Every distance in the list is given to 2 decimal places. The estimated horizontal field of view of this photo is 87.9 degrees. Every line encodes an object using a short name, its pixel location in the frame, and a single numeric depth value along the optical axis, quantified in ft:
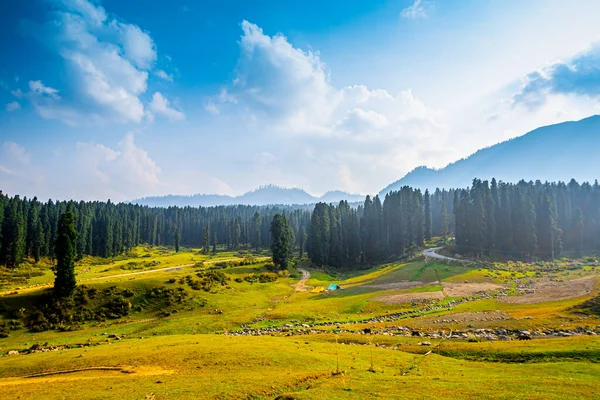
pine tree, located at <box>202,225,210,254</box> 559.38
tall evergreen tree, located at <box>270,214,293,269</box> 327.47
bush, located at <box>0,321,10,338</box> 147.02
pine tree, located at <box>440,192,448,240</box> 530.10
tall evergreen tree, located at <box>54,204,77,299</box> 181.27
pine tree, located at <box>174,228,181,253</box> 578.25
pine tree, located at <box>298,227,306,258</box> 496.64
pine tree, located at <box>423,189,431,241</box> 472.85
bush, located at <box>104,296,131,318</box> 181.76
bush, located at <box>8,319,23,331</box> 154.71
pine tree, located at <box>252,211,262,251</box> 611.88
